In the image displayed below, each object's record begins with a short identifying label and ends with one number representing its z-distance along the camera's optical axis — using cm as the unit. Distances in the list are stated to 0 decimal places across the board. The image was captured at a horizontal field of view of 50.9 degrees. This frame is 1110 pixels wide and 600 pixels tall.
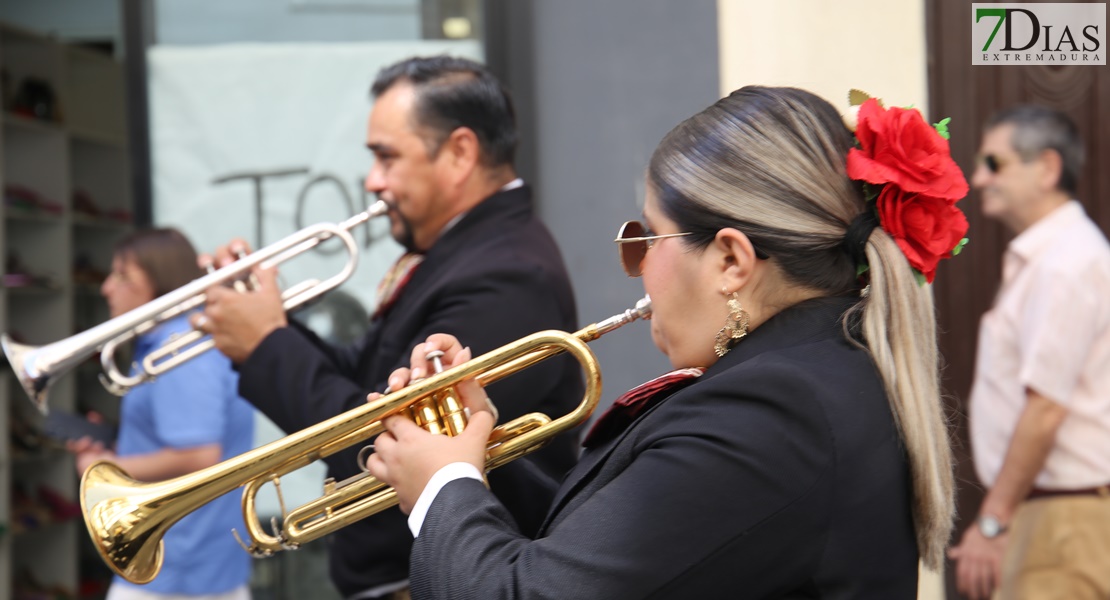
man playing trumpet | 255
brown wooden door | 362
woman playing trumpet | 139
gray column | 403
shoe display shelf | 579
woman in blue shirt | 351
